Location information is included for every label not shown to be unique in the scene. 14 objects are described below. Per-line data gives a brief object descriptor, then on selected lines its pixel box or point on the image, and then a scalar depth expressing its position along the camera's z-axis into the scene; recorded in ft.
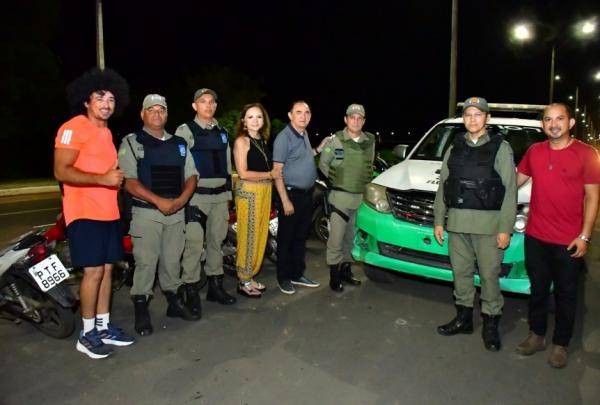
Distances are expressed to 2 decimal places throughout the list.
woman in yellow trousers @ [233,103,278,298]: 16.58
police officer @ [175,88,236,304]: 15.89
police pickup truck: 14.97
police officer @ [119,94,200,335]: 14.23
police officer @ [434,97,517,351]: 13.17
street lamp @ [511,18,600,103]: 61.52
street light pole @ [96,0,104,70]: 49.63
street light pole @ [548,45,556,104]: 76.03
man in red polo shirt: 12.10
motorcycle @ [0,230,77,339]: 13.60
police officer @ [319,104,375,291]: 17.76
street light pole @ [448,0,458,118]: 46.68
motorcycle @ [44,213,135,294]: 15.33
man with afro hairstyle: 12.31
